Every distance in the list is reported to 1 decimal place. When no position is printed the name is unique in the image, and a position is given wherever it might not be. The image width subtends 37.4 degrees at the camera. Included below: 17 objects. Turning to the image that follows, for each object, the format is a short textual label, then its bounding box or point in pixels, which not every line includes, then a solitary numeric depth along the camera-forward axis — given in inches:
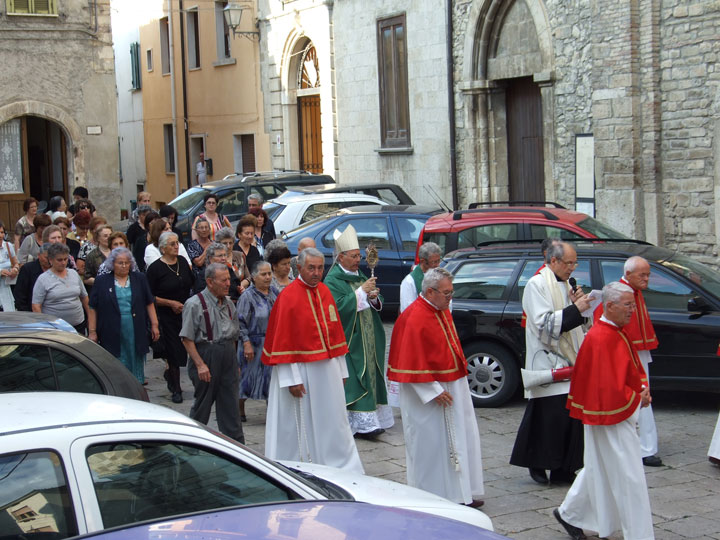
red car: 493.7
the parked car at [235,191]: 779.4
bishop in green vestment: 355.6
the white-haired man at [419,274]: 380.8
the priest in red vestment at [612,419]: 248.7
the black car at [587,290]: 375.6
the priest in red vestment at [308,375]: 307.4
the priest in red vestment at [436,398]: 283.9
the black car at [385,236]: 576.1
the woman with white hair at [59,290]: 396.8
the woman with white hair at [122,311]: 406.3
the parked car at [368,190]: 710.5
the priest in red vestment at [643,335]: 317.4
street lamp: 1107.9
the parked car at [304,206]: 658.2
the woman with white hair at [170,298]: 430.3
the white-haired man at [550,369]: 298.7
